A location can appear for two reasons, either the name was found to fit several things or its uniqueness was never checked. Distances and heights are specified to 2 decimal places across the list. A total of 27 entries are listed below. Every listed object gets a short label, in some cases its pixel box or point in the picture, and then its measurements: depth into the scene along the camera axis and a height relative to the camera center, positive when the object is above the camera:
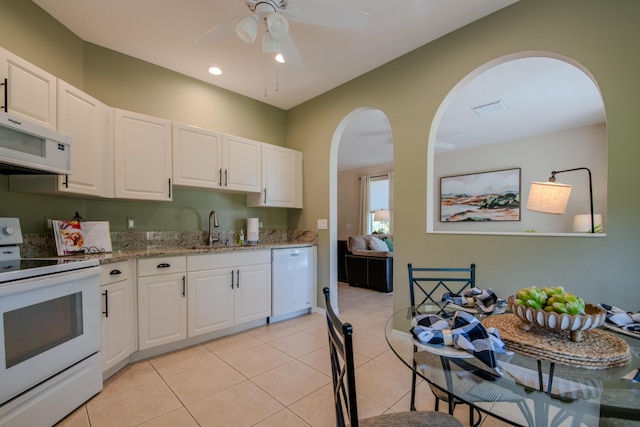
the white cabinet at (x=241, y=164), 3.22 +0.59
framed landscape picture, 5.39 +0.34
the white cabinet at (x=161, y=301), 2.38 -0.76
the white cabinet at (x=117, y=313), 2.04 -0.76
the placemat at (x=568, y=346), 0.91 -0.46
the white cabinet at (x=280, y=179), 3.57 +0.46
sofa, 4.91 -0.91
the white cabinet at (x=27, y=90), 1.75 +0.82
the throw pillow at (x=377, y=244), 5.59 -0.63
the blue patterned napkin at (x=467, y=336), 0.96 -0.45
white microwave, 1.56 +0.40
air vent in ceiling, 3.82 +1.47
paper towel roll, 3.55 -0.20
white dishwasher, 3.28 -0.82
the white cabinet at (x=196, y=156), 2.88 +0.61
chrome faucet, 3.29 -0.12
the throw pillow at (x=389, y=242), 6.01 -0.63
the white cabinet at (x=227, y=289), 2.66 -0.77
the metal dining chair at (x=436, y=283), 1.92 -0.58
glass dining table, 0.80 -0.54
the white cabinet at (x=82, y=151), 2.06 +0.52
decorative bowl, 0.94 -0.37
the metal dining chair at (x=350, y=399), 0.80 -0.58
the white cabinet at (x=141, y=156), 2.54 +0.54
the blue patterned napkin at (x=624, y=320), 1.15 -0.45
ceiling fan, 1.78 +1.28
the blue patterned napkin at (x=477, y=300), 1.43 -0.48
